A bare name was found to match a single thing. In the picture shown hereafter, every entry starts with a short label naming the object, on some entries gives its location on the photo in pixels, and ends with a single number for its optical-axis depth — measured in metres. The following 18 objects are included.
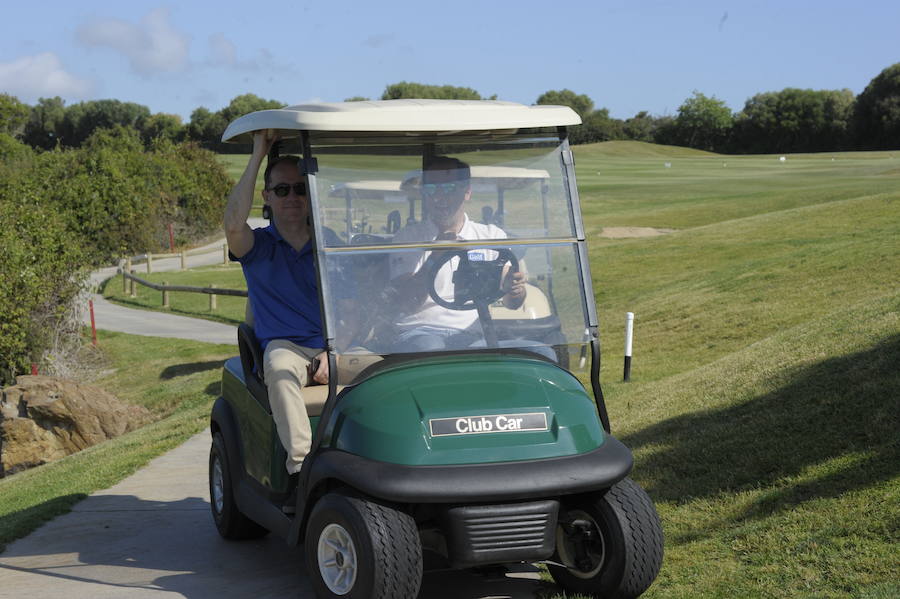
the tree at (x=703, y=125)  89.19
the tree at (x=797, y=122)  76.94
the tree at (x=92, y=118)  108.00
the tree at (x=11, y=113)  71.75
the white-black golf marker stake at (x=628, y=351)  11.29
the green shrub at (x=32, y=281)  18.56
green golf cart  3.79
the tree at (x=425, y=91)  93.47
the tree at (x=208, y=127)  86.50
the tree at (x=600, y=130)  96.12
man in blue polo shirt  4.64
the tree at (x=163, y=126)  90.69
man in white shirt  4.38
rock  12.71
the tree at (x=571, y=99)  99.66
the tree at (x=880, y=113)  69.69
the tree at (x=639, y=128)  96.69
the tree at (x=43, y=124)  108.81
